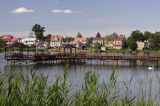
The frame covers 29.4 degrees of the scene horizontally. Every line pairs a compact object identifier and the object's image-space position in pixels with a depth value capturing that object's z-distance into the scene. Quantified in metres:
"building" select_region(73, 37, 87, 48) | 146.09
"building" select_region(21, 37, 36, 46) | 151.81
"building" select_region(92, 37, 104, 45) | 147.27
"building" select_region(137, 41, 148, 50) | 106.16
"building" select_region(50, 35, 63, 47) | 152.00
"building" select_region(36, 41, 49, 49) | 128.28
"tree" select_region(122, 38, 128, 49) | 106.36
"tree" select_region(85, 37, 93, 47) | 132.78
